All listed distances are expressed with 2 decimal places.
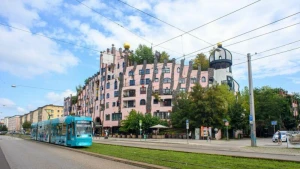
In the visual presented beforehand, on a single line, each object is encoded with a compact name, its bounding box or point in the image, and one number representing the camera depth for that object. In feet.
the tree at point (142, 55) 259.60
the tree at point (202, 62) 272.72
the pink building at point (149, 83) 218.79
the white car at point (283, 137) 120.47
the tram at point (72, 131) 82.79
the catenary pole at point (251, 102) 95.14
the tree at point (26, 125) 444.55
